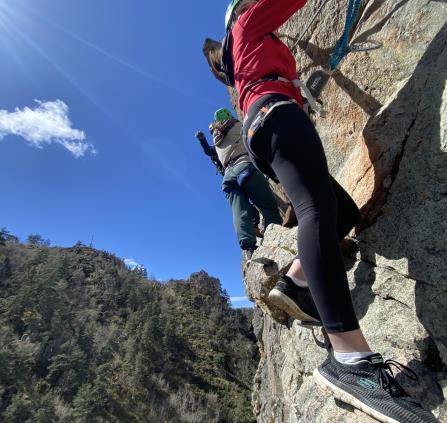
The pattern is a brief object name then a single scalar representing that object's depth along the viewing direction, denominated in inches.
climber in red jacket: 60.2
